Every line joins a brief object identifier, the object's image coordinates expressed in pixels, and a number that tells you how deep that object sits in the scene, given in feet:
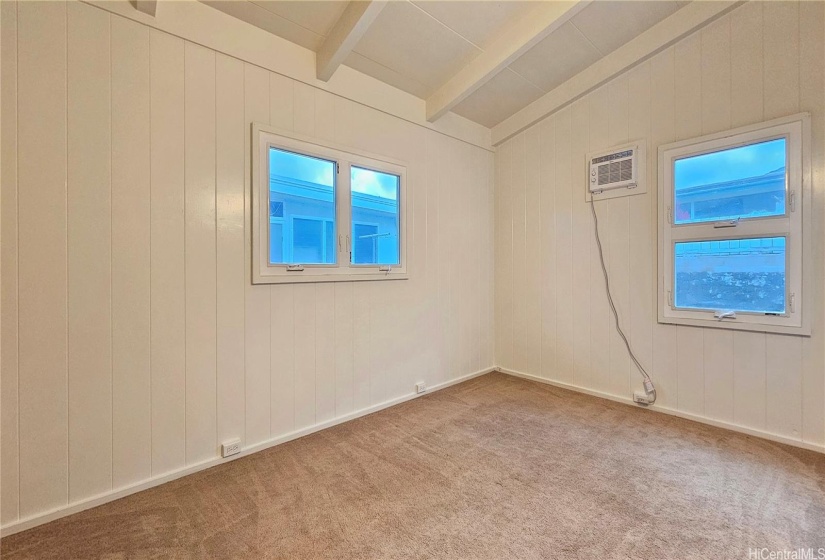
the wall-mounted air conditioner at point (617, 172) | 9.59
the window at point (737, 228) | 7.38
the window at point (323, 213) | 7.44
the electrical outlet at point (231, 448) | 6.86
